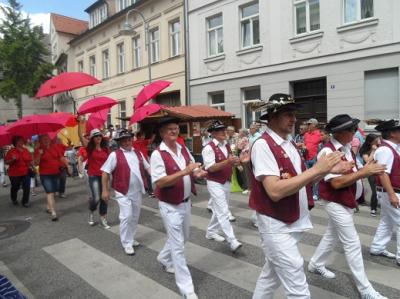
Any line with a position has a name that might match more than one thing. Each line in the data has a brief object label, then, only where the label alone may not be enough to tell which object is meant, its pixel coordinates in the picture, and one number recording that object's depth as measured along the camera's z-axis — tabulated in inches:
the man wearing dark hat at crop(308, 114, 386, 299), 154.4
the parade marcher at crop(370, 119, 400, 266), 186.7
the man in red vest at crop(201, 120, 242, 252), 221.9
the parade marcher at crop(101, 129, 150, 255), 228.7
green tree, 1232.2
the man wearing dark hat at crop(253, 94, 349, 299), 113.0
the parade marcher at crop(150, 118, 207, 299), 159.9
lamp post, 602.9
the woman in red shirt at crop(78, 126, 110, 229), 300.8
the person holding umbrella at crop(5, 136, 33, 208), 388.5
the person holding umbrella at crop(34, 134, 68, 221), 328.8
